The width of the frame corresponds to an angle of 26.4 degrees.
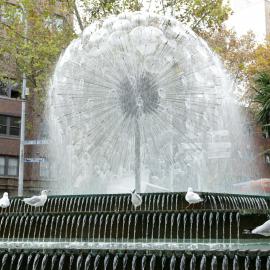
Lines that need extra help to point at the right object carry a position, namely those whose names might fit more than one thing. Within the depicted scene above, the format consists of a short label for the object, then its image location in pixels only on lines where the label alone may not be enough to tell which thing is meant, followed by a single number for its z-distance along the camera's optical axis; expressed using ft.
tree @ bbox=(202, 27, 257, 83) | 123.44
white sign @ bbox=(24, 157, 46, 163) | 96.99
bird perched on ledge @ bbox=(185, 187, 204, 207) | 44.06
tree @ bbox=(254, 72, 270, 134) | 90.48
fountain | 48.11
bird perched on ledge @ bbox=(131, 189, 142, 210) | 44.78
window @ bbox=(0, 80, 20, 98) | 149.57
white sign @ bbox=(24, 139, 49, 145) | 94.03
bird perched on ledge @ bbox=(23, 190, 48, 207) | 48.57
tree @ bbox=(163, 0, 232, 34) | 103.86
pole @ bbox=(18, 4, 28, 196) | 110.42
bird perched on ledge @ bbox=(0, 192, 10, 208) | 51.08
